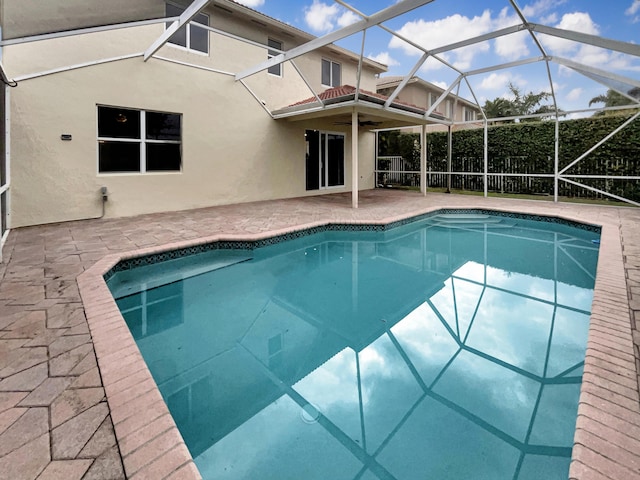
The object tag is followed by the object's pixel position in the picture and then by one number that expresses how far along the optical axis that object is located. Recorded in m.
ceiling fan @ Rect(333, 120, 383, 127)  14.25
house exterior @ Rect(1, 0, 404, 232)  7.89
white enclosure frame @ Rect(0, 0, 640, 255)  6.57
